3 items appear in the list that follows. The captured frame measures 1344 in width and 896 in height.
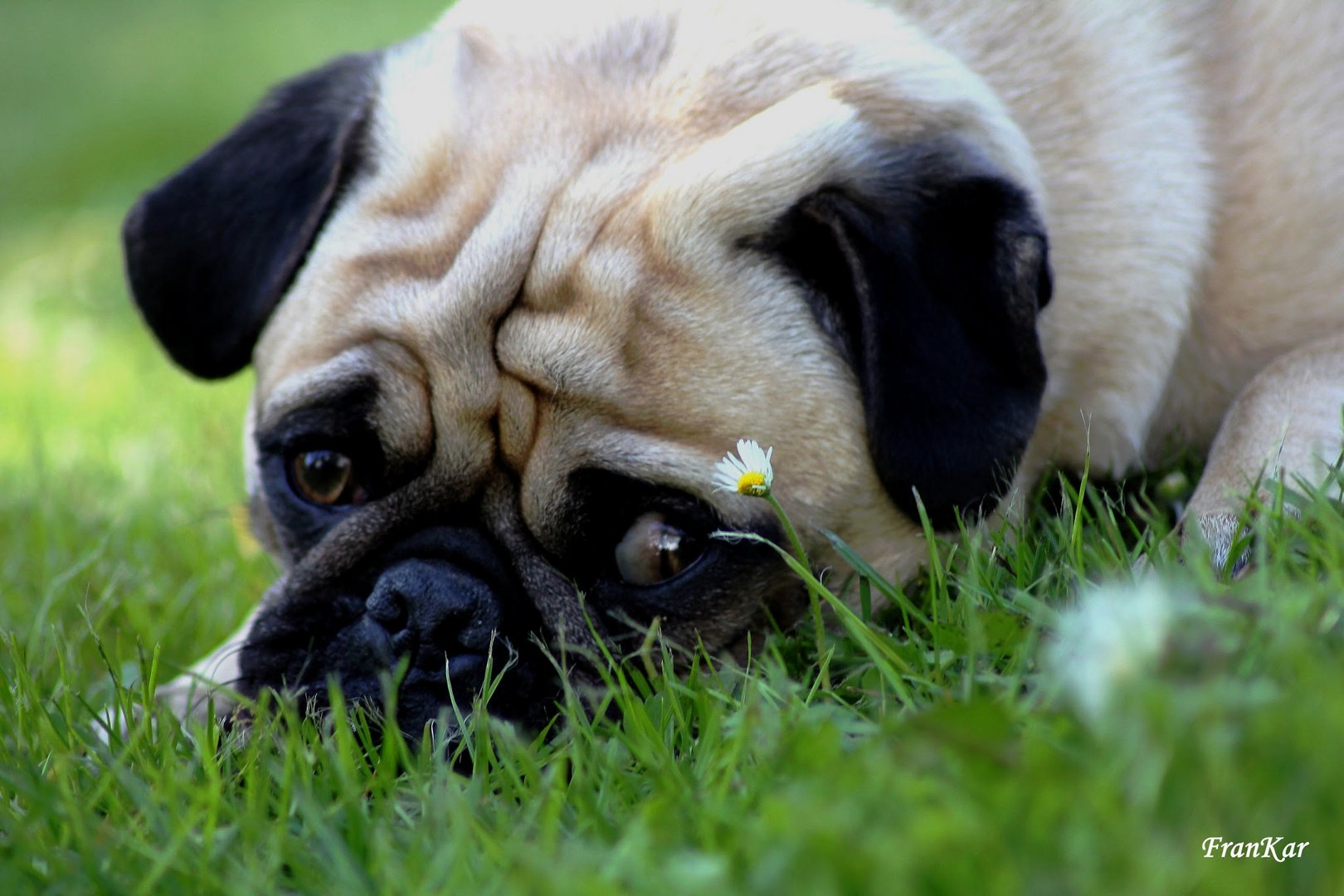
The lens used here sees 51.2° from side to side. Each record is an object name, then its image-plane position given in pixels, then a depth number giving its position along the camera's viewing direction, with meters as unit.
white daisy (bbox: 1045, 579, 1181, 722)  1.31
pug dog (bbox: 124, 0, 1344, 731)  2.53
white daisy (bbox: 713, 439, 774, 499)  2.28
